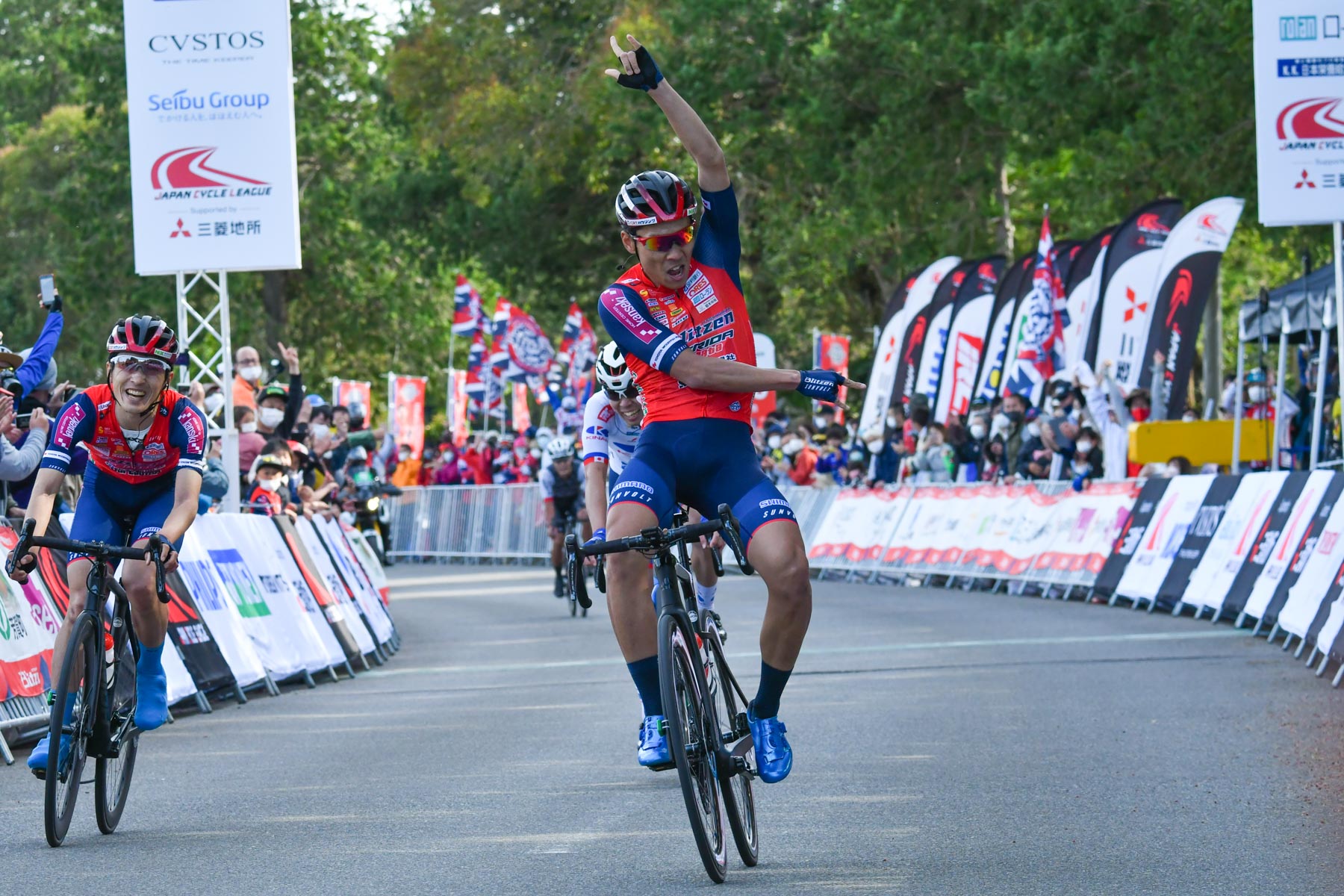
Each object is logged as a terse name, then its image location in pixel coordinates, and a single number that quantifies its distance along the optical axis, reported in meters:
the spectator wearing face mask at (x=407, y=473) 46.25
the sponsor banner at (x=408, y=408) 49.00
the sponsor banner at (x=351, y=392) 46.88
